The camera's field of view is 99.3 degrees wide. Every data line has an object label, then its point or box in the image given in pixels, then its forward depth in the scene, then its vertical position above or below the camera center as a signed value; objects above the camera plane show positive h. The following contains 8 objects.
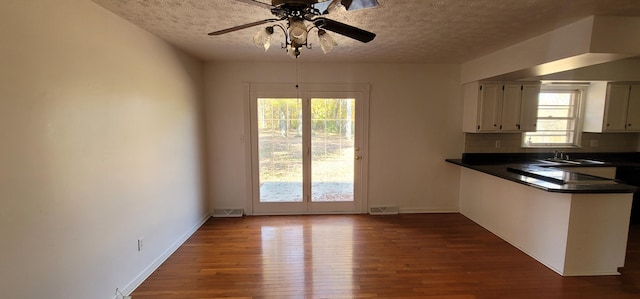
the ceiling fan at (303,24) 1.46 +0.61
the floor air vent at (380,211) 4.32 -1.34
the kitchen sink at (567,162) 3.70 -0.49
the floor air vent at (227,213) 4.22 -1.34
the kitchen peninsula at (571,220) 2.53 -0.92
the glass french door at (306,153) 4.11 -0.41
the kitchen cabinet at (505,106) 3.82 +0.29
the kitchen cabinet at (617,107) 3.95 +0.29
